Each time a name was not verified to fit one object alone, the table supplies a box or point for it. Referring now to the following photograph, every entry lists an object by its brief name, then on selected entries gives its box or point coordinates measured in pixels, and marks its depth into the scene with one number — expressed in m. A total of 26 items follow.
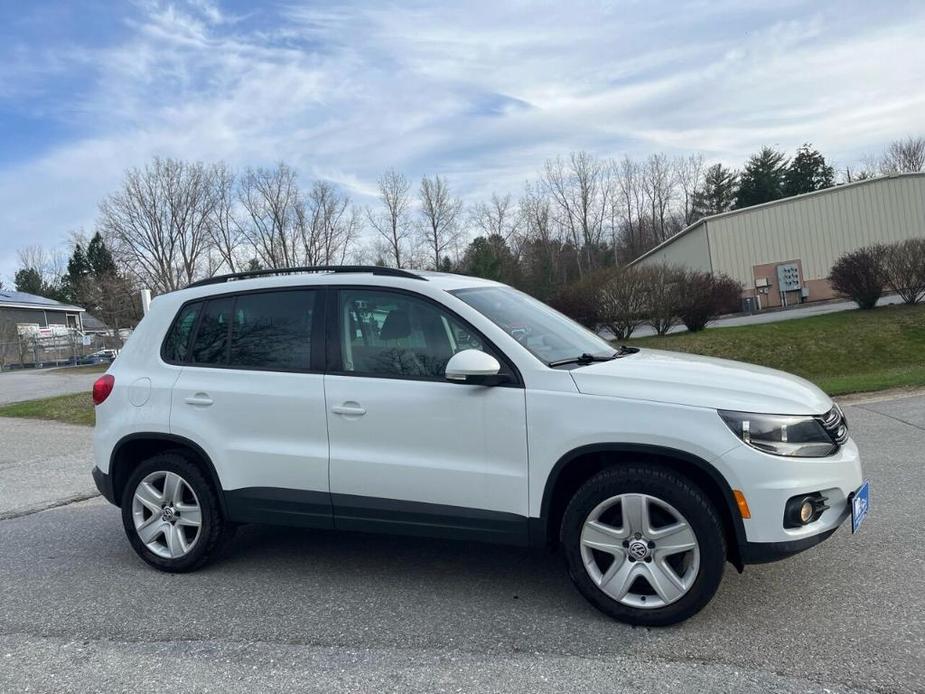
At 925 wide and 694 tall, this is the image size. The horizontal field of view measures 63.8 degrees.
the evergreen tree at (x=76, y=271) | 73.50
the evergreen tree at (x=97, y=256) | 69.44
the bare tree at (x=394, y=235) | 56.66
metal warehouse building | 39.44
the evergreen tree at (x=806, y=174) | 69.00
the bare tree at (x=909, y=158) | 72.44
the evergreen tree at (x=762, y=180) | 67.69
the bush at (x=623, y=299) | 19.70
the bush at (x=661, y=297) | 19.81
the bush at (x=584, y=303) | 19.83
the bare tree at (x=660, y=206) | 69.73
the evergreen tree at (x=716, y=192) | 70.44
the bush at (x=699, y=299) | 19.81
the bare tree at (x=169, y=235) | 50.59
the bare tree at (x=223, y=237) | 51.84
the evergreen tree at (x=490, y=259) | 56.62
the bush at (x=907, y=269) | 18.61
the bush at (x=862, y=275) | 18.91
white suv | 3.50
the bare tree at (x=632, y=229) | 69.56
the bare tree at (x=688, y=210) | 71.19
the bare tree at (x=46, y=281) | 85.56
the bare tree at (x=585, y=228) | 66.49
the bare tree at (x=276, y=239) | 53.25
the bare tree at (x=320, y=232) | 53.62
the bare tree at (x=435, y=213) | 58.19
